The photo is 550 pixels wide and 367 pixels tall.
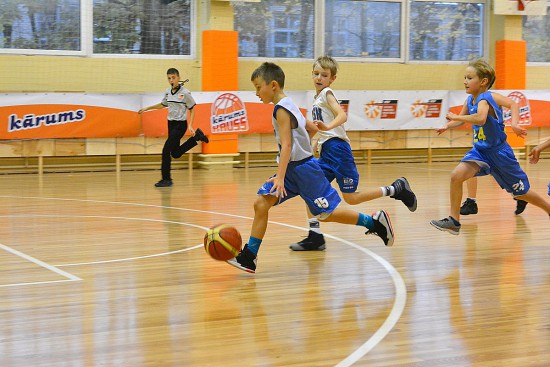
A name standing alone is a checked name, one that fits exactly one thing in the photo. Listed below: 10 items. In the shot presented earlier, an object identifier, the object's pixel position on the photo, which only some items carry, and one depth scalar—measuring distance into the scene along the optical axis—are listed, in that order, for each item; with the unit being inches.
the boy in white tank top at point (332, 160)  265.4
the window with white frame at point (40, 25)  546.0
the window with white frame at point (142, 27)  572.7
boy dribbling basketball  222.8
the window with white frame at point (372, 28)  621.6
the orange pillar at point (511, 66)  676.1
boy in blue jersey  285.0
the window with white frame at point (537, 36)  703.7
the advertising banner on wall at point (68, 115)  522.9
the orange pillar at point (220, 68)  589.3
